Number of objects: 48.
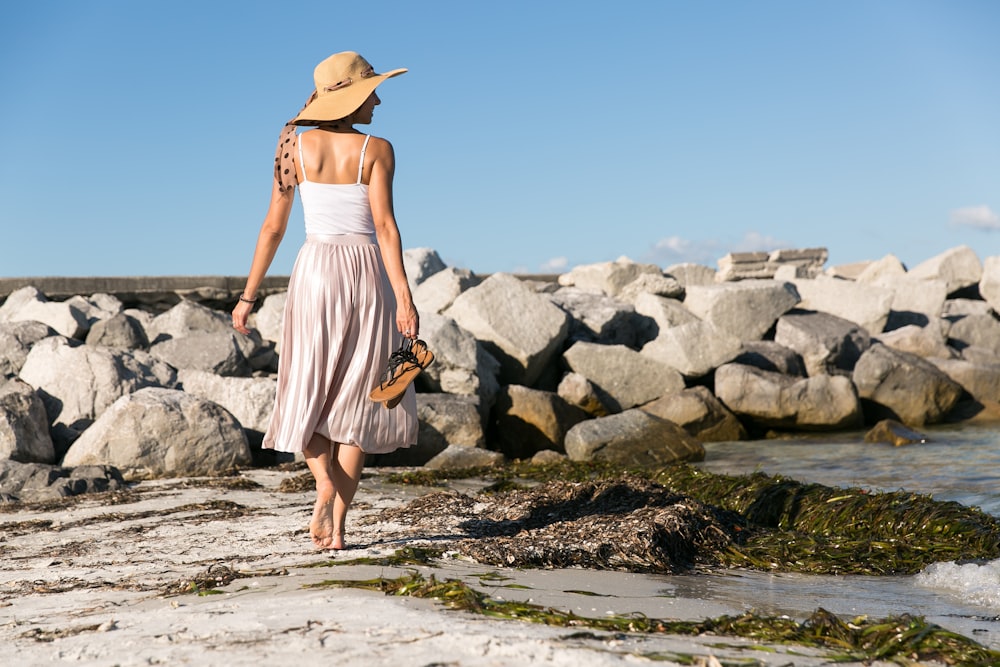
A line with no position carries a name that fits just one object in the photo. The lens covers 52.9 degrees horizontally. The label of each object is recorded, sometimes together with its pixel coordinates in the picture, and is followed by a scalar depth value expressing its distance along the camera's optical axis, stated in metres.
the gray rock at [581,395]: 14.05
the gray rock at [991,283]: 23.12
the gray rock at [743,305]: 17.28
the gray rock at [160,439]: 9.00
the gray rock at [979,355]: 18.78
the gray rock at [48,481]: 7.94
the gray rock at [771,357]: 16.22
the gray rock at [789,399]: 14.60
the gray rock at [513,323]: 14.38
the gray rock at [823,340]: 16.89
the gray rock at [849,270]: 29.65
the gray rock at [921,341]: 18.25
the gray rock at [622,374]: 14.71
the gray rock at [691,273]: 24.86
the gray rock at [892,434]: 13.59
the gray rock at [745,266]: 27.31
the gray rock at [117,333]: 13.09
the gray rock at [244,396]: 10.55
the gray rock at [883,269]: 26.91
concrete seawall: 15.76
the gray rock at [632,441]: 11.48
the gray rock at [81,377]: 10.72
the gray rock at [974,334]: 20.42
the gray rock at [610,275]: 20.39
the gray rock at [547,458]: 10.95
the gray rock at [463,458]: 10.34
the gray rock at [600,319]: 16.77
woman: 4.95
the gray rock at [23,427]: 9.13
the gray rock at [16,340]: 12.18
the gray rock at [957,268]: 24.00
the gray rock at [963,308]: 22.59
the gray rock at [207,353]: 12.30
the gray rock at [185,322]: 13.77
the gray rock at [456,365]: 12.80
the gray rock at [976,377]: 16.95
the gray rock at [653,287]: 18.88
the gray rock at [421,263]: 18.53
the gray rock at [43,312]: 13.64
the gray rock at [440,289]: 15.92
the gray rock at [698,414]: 14.09
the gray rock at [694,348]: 15.09
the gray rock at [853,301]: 19.42
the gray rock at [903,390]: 15.91
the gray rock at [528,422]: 12.68
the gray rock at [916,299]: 21.23
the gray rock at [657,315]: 16.86
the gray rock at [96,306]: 14.52
